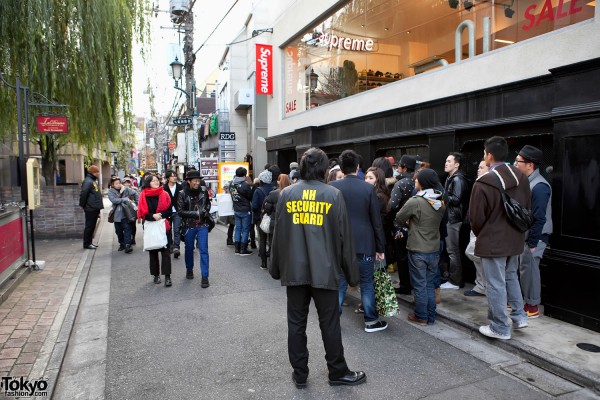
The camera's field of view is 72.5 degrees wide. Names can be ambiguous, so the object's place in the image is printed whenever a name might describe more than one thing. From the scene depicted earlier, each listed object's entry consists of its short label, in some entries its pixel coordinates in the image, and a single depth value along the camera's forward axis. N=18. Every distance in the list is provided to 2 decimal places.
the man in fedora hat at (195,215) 6.67
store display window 6.32
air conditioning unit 19.03
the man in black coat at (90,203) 10.04
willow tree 8.76
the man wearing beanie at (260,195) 8.41
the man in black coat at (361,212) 4.47
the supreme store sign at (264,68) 14.87
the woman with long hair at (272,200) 7.41
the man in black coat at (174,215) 7.98
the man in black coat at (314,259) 3.37
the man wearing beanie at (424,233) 4.71
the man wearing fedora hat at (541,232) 4.74
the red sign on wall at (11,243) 6.15
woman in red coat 6.68
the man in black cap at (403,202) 5.43
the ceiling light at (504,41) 6.40
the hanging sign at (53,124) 8.59
